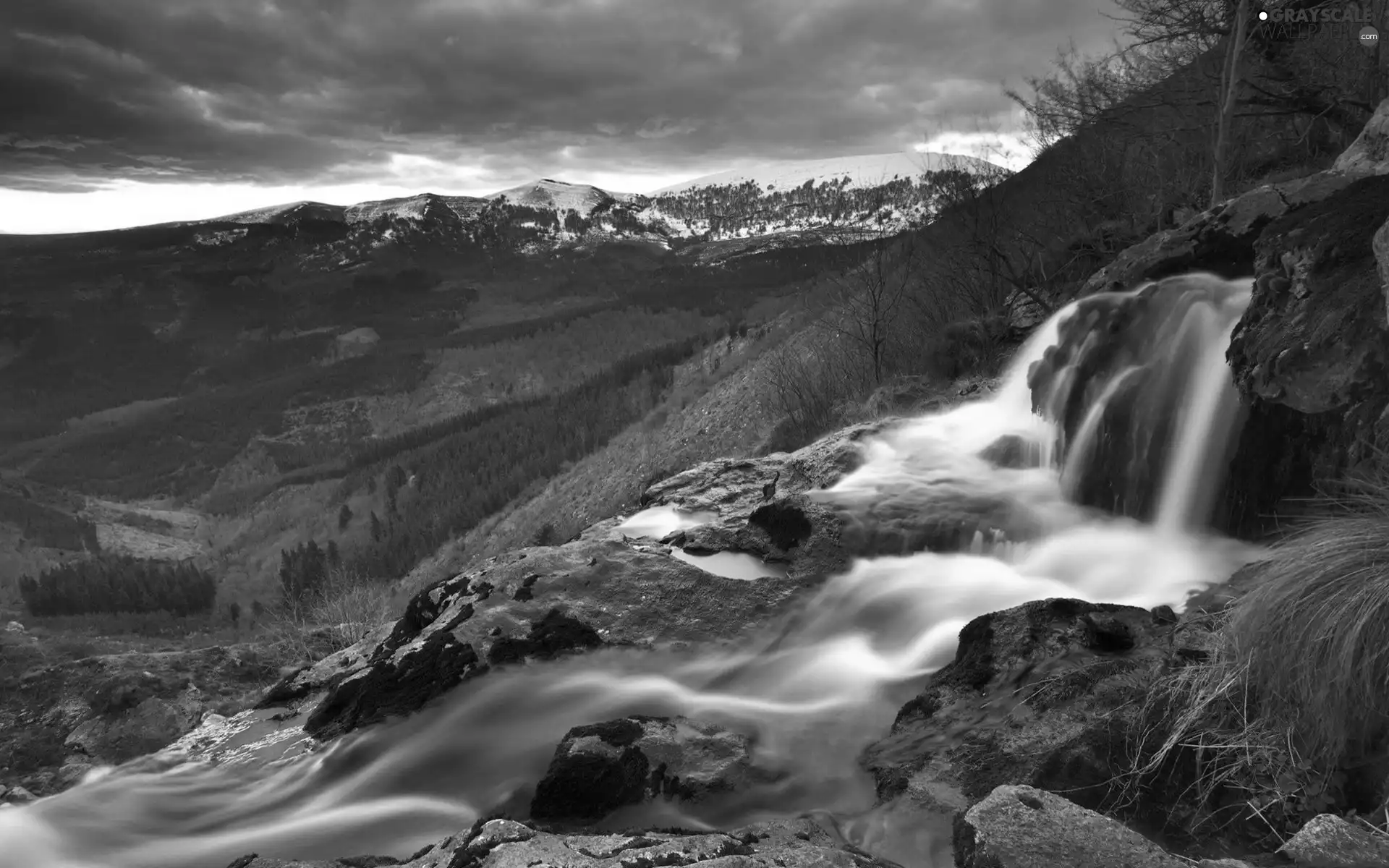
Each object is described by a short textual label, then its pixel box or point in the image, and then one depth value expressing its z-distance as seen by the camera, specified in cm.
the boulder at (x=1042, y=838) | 320
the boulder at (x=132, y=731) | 783
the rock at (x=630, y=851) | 375
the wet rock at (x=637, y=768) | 542
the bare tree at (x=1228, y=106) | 1475
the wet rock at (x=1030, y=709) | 468
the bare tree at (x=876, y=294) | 2506
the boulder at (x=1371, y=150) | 1024
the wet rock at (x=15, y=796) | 698
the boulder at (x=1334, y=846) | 297
